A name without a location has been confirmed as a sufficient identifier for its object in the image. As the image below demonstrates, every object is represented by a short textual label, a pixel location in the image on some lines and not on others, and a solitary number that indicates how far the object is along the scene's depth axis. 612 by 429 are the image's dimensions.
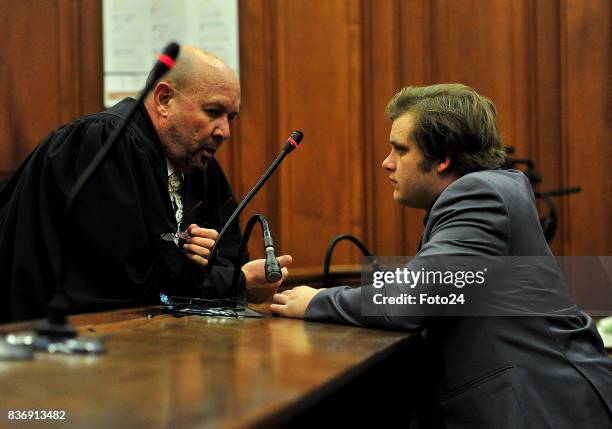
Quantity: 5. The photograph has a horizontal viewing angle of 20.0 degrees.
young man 2.87
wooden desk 1.83
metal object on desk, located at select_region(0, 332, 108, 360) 2.43
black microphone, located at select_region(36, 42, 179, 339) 2.53
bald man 3.15
